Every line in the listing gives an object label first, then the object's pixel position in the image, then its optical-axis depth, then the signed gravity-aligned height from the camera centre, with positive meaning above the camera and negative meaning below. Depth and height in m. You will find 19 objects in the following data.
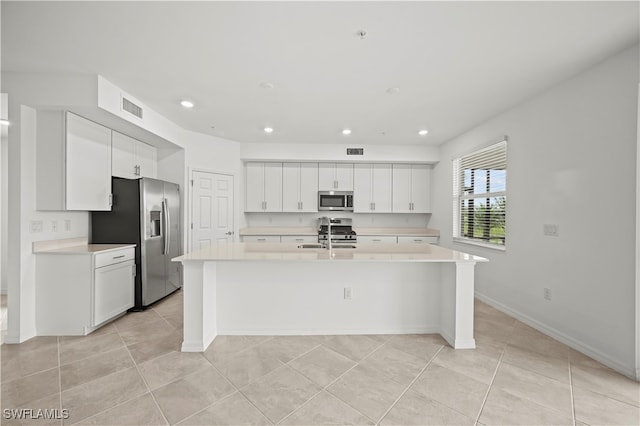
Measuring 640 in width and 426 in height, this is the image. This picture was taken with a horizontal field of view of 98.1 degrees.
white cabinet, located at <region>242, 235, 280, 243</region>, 5.22 -0.52
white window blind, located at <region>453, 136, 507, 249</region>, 3.65 +0.24
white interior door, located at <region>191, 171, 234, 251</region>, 4.54 +0.02
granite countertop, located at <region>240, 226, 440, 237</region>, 5.27 -0.39
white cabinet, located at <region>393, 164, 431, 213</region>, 5.53 +0.47
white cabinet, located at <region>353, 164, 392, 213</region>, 5.50 +0.47
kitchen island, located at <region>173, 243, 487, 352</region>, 2.74 -0.84
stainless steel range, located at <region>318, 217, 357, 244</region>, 5.35 -0.38
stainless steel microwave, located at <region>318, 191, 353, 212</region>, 5.43 +0.22
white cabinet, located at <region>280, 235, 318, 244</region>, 5.28 -0.52
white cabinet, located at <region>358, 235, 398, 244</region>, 5.38 -0.53
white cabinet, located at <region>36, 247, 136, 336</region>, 2.75 -0.84
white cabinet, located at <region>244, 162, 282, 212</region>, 5.38 +0.46
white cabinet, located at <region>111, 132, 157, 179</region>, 3.46 +0.71
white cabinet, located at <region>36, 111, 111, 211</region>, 2.76 +0.49
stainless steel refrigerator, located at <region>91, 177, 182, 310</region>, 3.37 -0.21
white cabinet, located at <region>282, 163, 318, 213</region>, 5.42 +0.47
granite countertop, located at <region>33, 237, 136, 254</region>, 2.77 -0.42
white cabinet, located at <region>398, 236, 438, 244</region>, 5.32 -0.53
